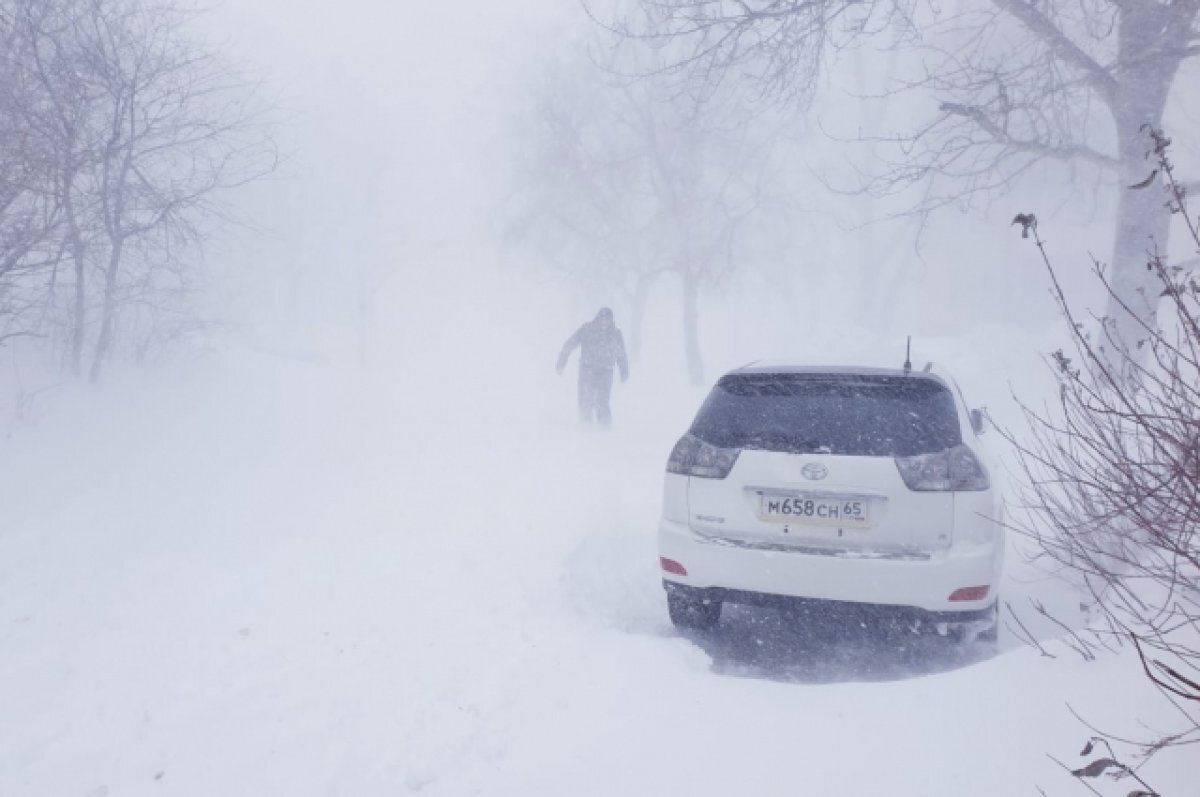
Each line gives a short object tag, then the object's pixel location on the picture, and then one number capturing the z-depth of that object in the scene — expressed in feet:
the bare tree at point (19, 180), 19.36
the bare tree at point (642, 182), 58.70
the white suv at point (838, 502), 11.65
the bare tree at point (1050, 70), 20.95
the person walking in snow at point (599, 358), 34.60
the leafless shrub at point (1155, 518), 6.80
